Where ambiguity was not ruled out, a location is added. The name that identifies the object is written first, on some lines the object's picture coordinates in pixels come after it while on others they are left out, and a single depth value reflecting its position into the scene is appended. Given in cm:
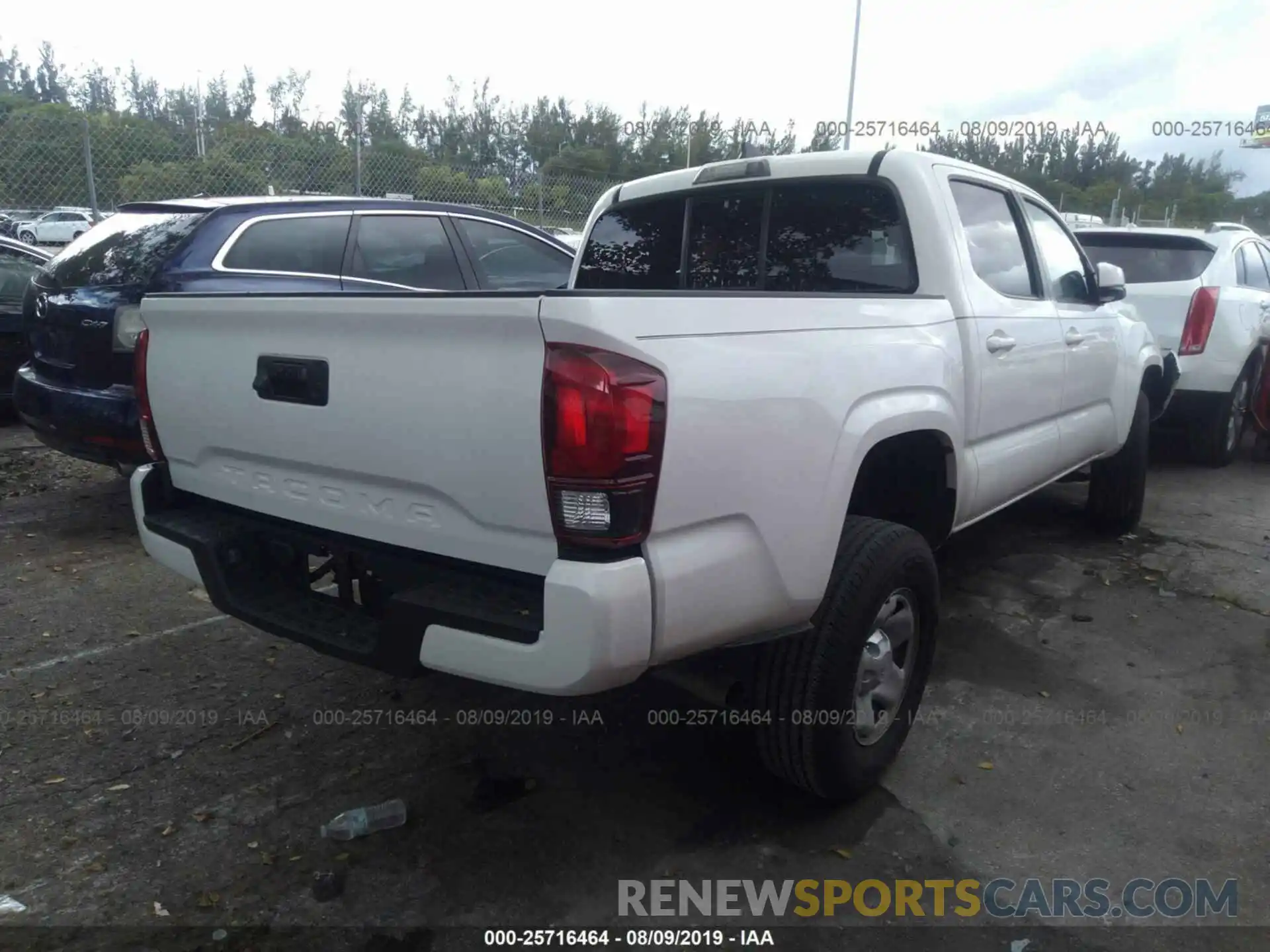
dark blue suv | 459
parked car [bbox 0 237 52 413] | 648
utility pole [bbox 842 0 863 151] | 2011
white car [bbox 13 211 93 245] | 1205
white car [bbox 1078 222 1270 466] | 656
